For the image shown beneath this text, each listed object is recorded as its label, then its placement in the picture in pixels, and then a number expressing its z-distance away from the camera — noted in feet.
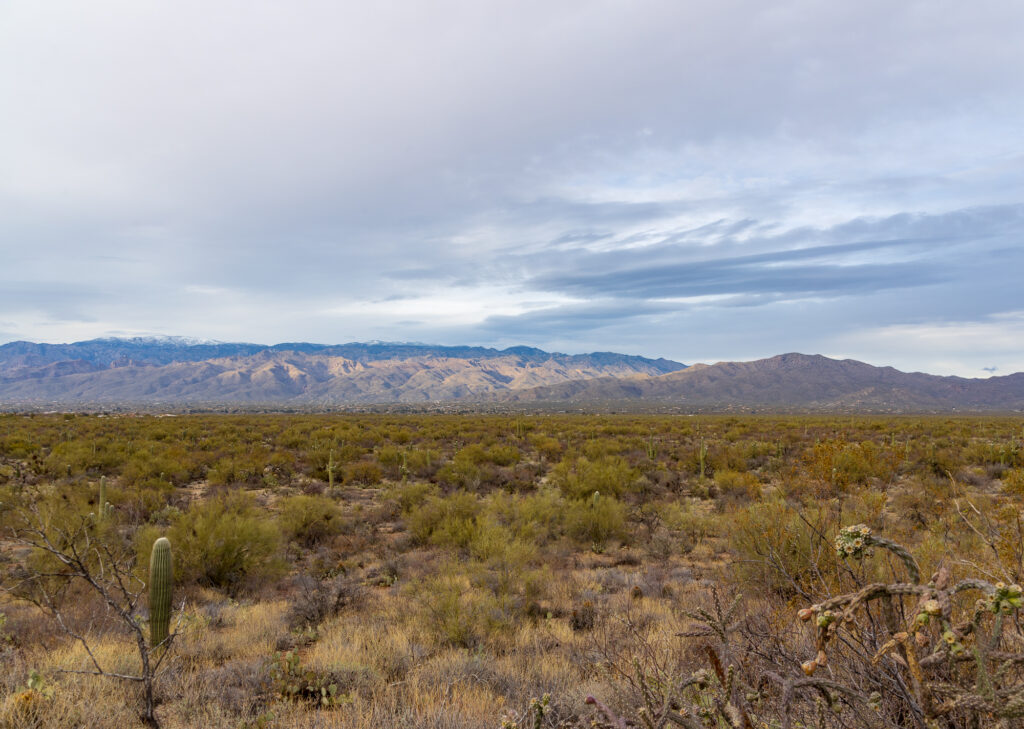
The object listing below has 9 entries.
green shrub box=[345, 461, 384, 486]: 68.18
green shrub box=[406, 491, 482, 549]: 37.37
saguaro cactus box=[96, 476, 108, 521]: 33.88
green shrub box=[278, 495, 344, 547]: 41.78
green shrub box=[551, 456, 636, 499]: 51.67
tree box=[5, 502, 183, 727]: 24.22
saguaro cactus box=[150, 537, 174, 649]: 21.24
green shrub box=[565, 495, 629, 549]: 41.09
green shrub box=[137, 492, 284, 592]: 30.91
